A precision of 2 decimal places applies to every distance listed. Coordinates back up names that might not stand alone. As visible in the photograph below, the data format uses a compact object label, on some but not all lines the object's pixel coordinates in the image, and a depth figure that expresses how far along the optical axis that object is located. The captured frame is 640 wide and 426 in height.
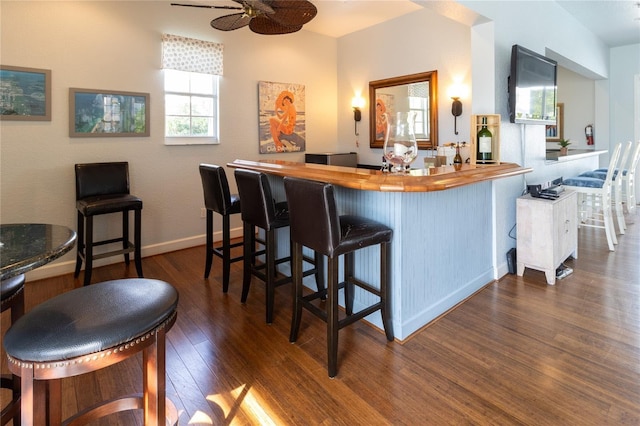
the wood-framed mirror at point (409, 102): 4.58
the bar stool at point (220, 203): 2.87
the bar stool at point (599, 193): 3.96
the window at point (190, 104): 4.09
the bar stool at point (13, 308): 1.35
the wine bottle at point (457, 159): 3.39
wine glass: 2.18
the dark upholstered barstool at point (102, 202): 3.11
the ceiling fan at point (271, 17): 2.29
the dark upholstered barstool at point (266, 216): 2.40
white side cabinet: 3.04
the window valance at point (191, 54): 3.88
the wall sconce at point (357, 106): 5.39
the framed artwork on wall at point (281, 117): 4.77
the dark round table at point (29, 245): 0.97
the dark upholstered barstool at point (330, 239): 1.88
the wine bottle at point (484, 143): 2.97
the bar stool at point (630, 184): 4.91
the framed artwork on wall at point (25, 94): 3.10
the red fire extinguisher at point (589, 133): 6.75
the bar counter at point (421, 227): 2.14
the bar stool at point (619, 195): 4.55
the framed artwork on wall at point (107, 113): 3.46
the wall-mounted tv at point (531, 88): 3.08
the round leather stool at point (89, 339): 1.03
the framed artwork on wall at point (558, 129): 7.14
